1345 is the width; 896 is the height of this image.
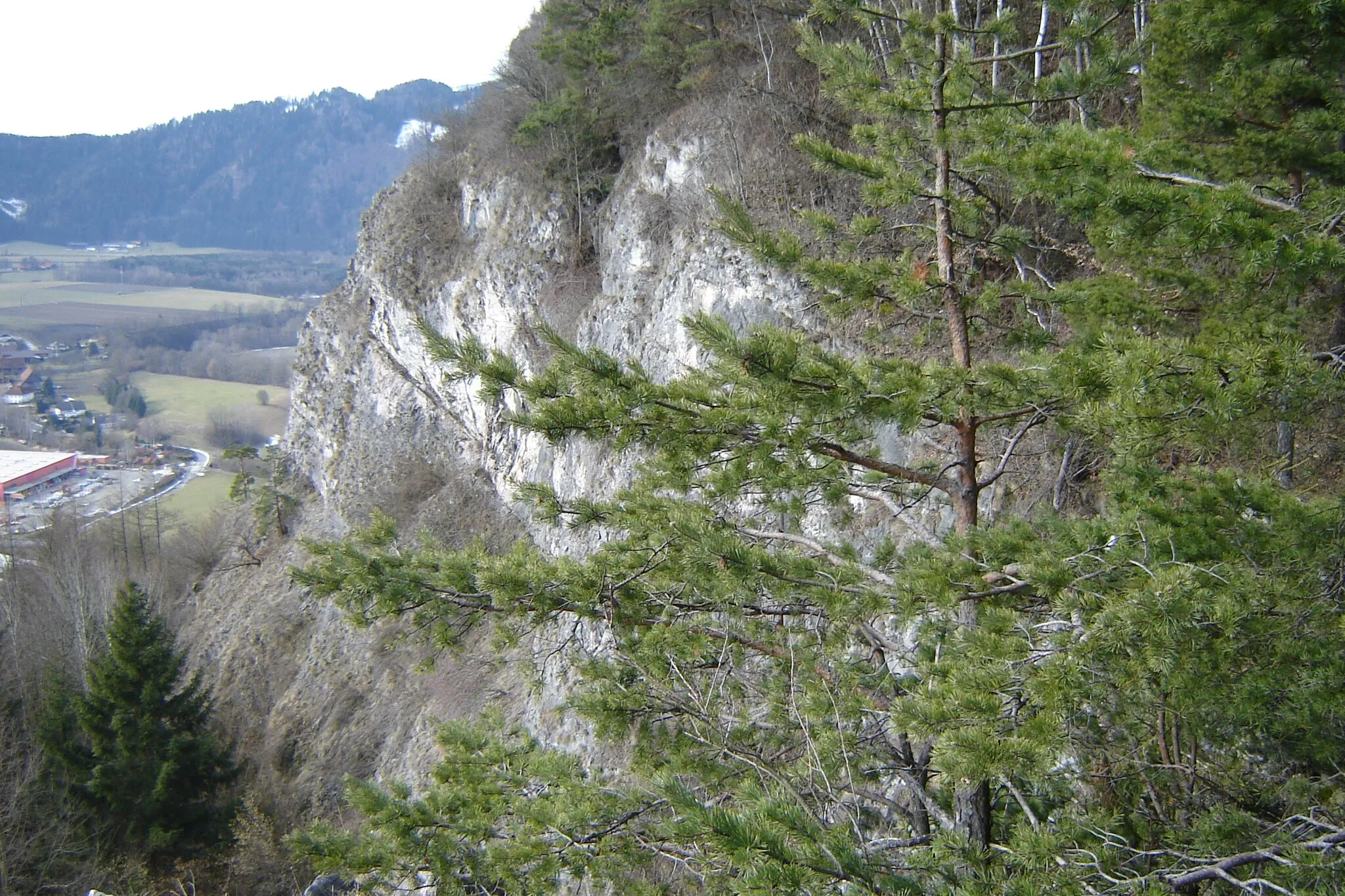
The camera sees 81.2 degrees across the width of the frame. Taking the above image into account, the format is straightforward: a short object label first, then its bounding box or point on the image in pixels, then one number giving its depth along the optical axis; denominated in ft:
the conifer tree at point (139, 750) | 48.21
